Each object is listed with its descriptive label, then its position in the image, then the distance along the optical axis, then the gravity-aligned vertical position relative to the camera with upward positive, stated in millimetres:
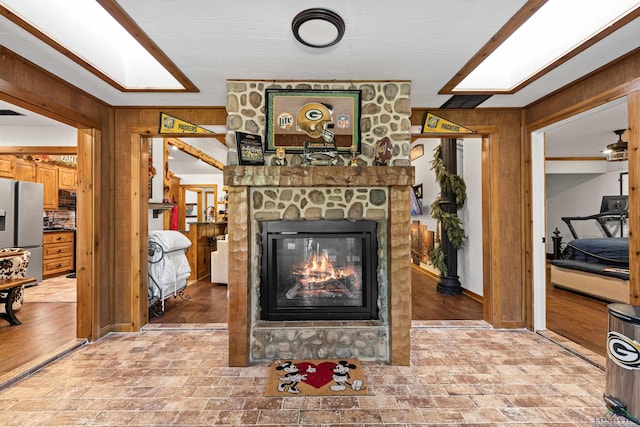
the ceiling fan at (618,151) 4918 +937
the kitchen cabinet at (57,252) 6438 -753
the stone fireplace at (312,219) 2592 -310
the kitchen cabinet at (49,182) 6653 +690
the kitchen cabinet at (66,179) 7086 +797
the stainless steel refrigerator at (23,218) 5586 -42
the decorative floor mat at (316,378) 2256 -1194
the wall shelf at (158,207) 4673 +117
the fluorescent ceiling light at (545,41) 2086 +1284
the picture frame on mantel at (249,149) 2691 +540
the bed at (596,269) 4359 -792
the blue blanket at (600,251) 4715 -566
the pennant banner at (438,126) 3457 +920
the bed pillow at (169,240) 4101 -317
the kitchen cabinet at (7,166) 5961 +891
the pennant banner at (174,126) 3391 +918
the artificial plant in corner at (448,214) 5016 -2
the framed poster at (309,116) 2863 +848
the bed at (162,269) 4086 -686
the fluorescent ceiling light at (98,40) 1994 +1249
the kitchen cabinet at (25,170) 6215 +865
